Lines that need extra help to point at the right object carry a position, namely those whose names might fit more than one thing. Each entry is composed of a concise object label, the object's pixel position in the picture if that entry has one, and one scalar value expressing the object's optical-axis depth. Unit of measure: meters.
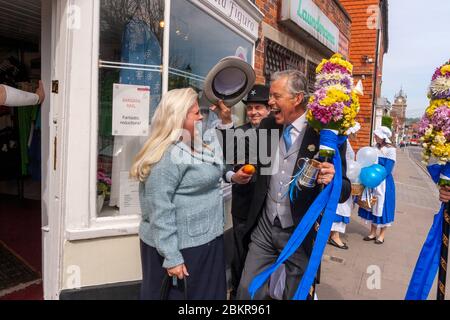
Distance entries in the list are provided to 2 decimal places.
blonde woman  2.07
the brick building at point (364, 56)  10.54
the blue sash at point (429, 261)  2.37
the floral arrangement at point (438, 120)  2.14
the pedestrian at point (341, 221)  5.19
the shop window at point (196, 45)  3.29
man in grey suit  2.40
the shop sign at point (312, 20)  5.17
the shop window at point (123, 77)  2.84
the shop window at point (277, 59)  5.23
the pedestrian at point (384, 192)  5.32
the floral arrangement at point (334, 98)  2.03
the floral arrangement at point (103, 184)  2.90
